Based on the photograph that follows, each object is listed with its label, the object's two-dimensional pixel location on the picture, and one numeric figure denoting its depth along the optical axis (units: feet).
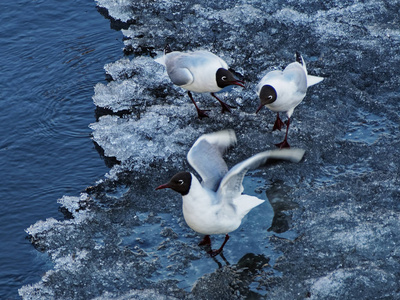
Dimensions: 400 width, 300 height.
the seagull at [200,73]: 43.68
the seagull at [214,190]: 30.89
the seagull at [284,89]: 40.96
